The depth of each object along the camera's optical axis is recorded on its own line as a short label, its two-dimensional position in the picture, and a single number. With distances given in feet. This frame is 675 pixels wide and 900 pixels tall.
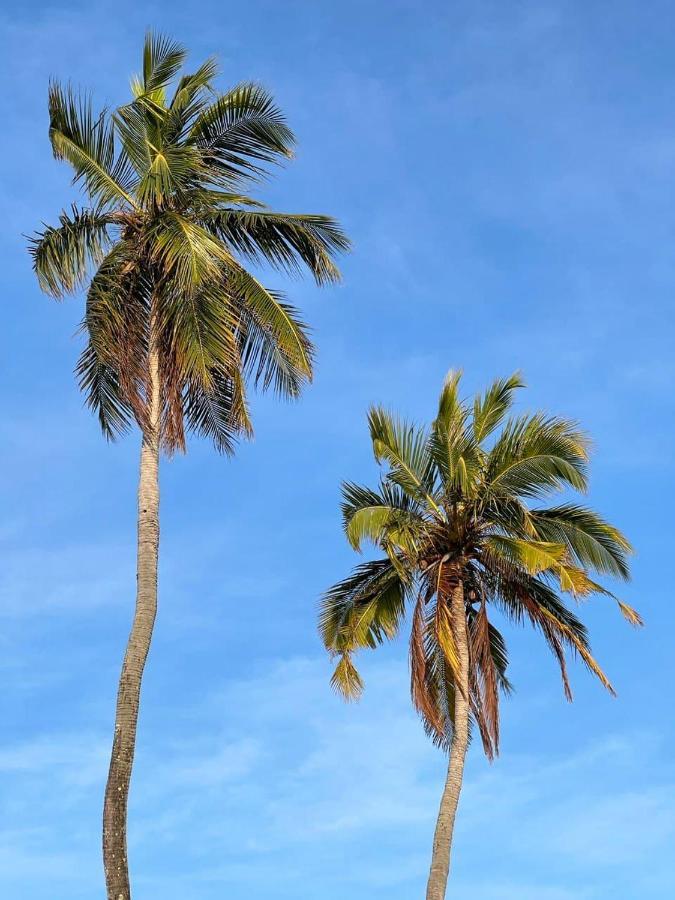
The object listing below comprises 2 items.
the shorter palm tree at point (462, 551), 85.05
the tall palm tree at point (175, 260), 69.21
